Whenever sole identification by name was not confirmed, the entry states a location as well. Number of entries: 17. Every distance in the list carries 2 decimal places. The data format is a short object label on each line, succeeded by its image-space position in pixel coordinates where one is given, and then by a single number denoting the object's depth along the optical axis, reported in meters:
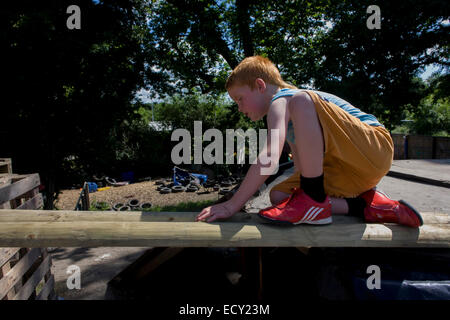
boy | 1.65
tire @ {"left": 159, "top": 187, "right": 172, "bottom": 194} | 10.92
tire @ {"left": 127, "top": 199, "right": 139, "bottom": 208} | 8.99
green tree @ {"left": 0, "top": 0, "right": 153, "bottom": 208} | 6.23
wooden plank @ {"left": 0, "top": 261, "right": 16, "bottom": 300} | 2.19
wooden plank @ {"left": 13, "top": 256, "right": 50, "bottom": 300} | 2.41
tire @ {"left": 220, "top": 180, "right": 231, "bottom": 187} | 11.60
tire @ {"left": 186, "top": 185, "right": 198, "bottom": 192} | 10.95
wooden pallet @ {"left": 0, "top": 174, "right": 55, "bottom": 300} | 2.25
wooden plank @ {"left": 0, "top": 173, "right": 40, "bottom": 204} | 2.37
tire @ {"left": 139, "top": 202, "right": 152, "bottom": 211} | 9.02
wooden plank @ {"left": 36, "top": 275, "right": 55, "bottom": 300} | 2.79
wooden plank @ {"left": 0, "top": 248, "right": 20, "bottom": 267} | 2.15
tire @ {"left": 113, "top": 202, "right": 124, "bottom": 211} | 8.75
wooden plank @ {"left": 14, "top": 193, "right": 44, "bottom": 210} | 2.73
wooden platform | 1.54
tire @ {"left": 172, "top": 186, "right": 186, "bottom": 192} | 10.99
